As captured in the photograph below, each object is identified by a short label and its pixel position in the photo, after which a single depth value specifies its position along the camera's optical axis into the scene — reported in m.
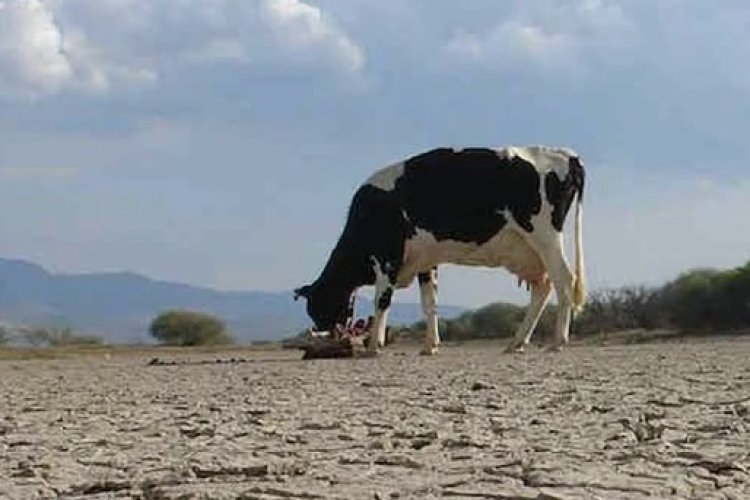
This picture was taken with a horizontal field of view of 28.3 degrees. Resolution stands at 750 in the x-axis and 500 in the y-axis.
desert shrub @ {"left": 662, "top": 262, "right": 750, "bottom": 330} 43.94
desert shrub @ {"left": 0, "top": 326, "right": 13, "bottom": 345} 58.97
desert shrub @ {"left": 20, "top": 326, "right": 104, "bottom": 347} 56.59
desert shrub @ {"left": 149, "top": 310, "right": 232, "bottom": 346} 58.09
